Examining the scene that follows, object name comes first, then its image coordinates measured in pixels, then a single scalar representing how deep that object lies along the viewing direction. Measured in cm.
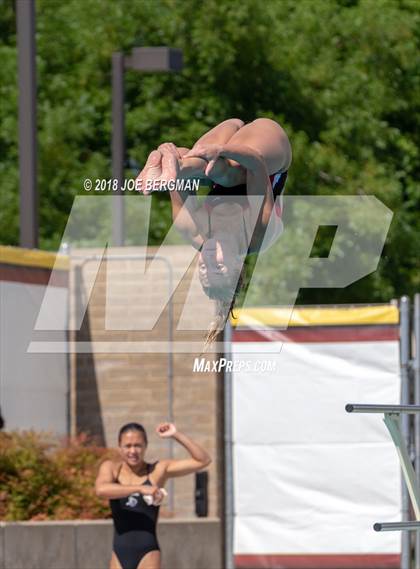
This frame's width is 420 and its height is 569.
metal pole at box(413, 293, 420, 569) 1424
